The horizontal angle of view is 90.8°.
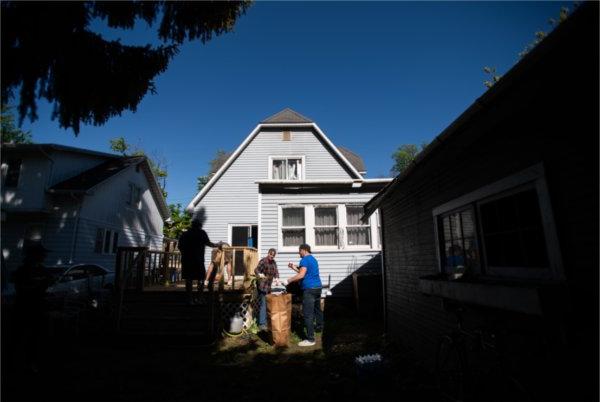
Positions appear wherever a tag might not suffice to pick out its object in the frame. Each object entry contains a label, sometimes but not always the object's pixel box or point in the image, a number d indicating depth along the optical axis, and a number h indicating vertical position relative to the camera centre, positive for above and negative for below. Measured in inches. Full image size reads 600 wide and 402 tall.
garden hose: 319.9 -75.9
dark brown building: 93.4 +19.7
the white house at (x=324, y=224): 458.3 +57.1
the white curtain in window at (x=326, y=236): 472.1 +38.8
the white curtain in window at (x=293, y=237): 467.5 +37.8
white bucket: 324.8 -68.2
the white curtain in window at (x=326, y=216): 474.6 +70.6
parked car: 384.2 -24.1
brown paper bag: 278.5 -52.3
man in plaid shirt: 319.6 -18.3
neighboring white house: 541.0 +112.4
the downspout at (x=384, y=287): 326.6 -30.6
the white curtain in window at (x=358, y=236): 476.1 +38.4
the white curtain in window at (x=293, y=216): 471.2 +70.9
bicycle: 122.6 -52.7
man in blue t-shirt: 275.1 -24.1
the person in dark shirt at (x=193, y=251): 287.6 +11.4
